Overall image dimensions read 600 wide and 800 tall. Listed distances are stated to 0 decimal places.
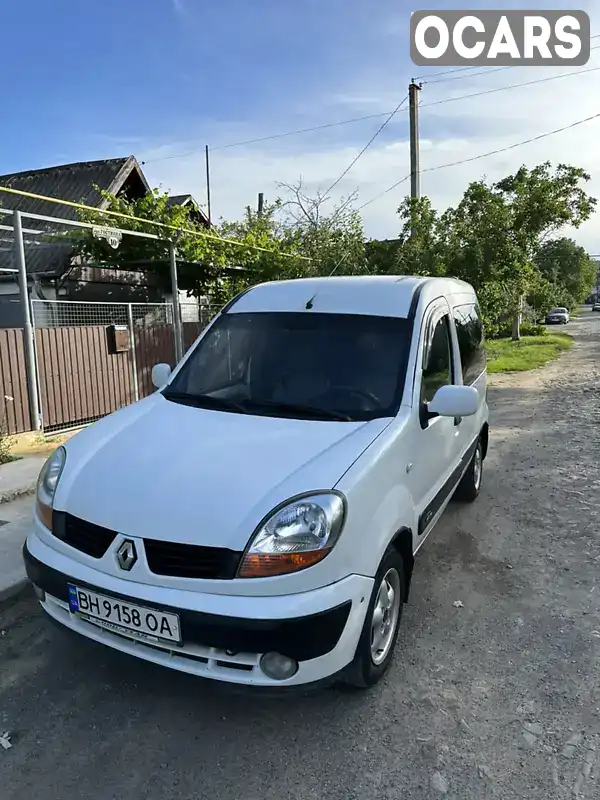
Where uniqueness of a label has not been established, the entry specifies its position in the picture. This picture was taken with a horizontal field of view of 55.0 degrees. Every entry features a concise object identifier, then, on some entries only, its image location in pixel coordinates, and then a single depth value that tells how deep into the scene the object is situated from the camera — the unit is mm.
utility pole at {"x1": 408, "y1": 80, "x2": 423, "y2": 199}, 16375
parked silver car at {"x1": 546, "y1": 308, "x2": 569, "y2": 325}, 53562
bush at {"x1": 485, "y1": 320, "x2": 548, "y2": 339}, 33469
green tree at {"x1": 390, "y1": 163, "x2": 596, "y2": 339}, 13703
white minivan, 2229
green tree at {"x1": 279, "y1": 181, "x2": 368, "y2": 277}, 13945
